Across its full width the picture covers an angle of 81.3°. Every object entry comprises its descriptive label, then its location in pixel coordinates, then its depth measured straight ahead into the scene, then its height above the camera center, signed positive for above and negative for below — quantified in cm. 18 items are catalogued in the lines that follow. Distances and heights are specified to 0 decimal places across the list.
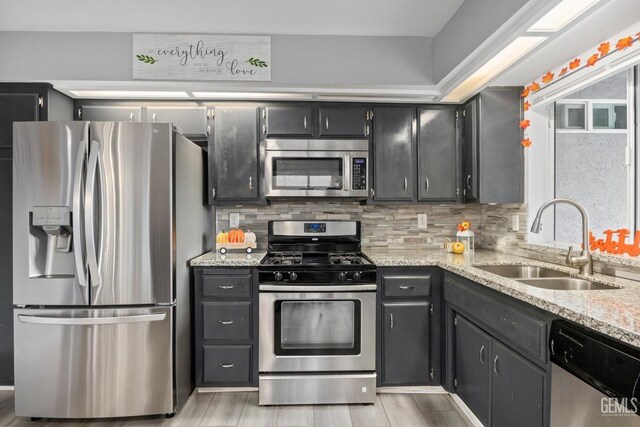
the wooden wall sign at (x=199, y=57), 269 +114
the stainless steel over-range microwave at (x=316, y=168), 286 +36
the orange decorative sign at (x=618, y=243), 186 -15
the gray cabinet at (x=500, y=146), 267 +49
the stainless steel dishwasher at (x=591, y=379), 106 -52
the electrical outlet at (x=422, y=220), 329 -5
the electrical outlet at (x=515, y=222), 275 -5
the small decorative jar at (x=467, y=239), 291 -19
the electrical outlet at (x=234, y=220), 318 -5
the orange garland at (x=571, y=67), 182 +85
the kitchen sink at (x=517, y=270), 226 -35
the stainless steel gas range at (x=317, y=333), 246 -79
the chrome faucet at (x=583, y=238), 193 -12
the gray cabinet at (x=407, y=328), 255 -78
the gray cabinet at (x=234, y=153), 288 +48
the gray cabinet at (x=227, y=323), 254 -74
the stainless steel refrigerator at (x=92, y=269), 218 -32
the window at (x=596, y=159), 204 +35
